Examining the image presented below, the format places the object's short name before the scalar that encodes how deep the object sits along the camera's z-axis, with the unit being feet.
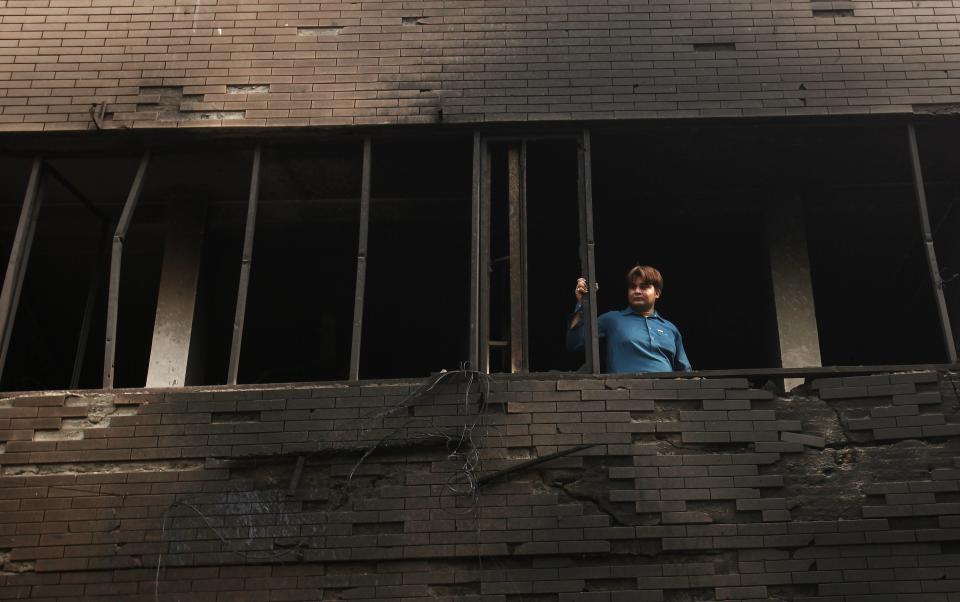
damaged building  21.36
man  24.21
